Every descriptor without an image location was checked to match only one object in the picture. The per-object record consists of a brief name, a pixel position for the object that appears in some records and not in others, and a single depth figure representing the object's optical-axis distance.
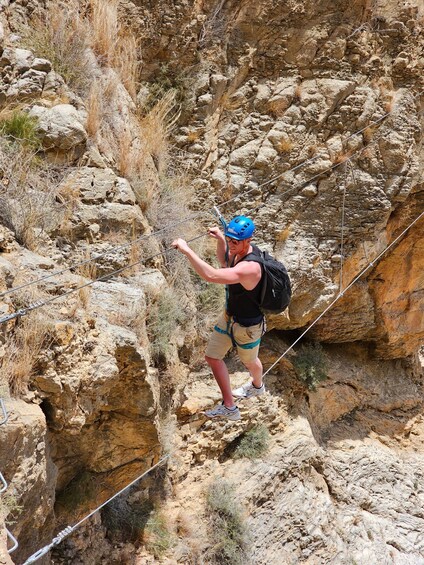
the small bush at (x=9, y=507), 3.89
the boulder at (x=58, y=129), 5.92
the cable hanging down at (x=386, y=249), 8.66
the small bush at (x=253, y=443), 8.05
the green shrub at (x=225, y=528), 7.16
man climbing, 4.30
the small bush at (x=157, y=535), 6.85
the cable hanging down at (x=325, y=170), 8.17
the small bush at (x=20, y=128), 5.71
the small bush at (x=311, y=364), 9.63
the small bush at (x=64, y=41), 6.53
